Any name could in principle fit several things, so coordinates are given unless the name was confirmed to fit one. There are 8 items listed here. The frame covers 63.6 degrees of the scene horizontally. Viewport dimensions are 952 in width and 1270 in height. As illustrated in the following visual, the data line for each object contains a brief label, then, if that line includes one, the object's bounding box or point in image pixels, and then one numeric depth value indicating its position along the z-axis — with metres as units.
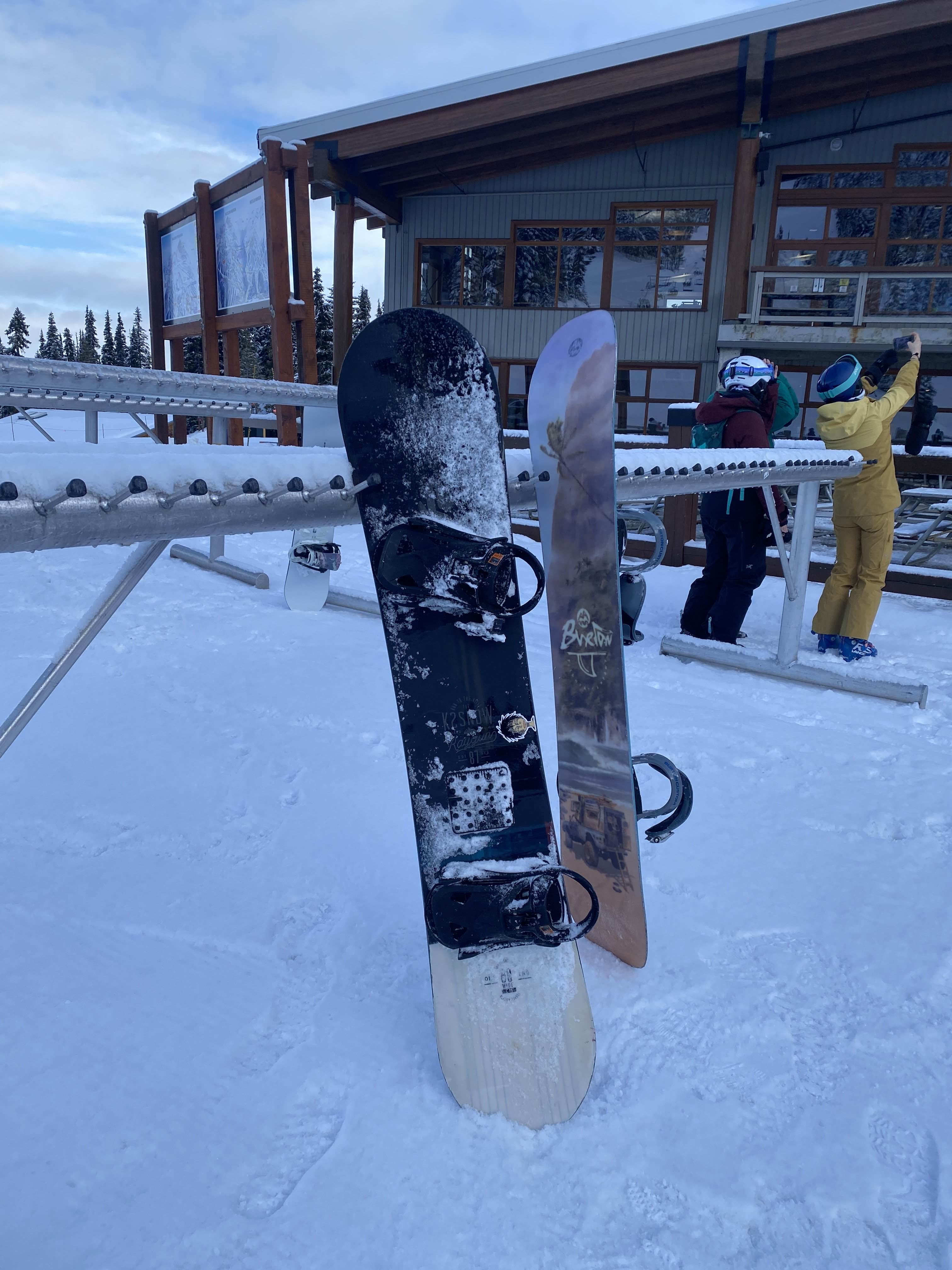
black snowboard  1.45
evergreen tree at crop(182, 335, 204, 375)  44.66
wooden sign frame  6.48
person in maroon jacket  4.21
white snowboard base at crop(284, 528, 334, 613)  4.38
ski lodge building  10.52
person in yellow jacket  4.10
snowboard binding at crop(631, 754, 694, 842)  1.67
